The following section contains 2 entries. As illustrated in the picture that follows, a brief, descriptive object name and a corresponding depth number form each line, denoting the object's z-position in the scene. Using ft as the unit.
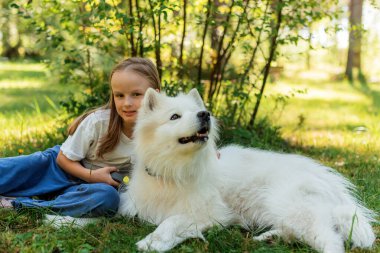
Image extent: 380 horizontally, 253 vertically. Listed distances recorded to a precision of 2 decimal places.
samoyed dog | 9.30
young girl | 11.82
